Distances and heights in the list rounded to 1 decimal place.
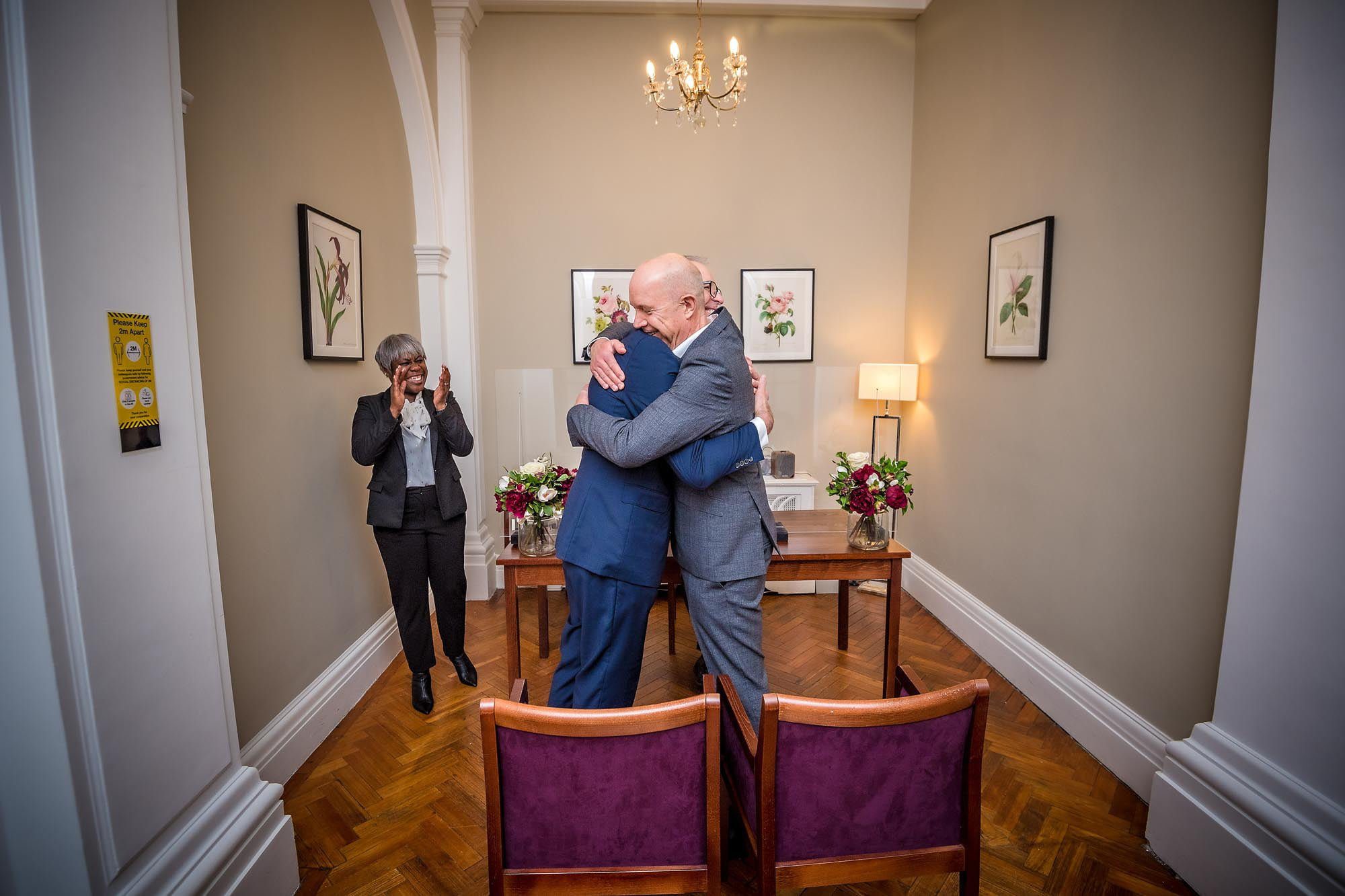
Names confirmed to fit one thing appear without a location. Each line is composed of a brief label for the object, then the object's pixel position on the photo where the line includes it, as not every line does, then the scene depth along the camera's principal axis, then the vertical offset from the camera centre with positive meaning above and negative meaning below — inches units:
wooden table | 103.4 -31.9
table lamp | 171.0 -0.5
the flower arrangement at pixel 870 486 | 106.3 -18.3
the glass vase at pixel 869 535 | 108.0 -26.8
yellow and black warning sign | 54.4 +0.1
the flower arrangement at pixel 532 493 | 105.0 -19.1
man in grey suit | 68.3 -7.4
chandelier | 127.6 +65.1
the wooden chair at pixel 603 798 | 45.6 -32.2
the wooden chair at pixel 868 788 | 46.4 -32.0
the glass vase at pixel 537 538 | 105.6 -26.8
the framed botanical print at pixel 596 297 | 181.6 +24.5
